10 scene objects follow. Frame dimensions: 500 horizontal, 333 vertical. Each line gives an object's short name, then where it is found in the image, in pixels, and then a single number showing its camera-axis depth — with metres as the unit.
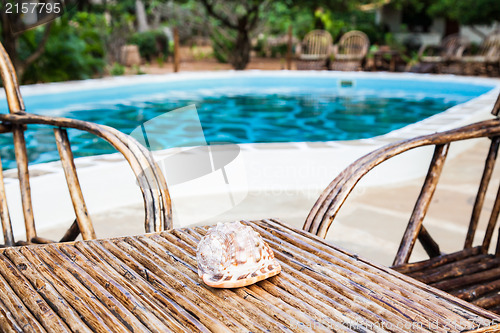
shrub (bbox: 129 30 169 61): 15.81
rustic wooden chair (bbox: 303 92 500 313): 1.61
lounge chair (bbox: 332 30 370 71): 12.08
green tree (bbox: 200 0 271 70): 12.55
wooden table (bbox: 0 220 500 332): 0.96
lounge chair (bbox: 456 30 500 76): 10.95
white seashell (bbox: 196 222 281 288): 1.08
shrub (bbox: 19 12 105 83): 9.22
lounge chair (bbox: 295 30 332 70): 12.07
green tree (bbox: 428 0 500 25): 13.62
